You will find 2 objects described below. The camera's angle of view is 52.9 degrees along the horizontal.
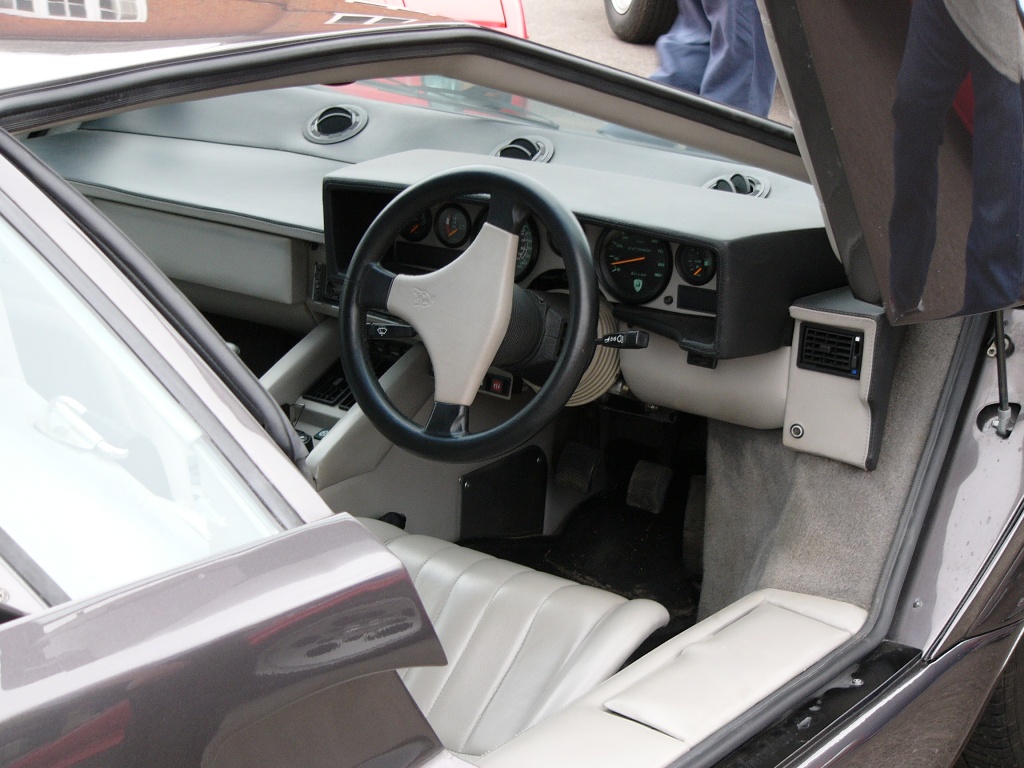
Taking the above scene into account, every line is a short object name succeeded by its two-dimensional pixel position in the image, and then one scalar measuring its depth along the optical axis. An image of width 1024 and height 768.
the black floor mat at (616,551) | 2.29
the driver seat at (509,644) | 1.40
